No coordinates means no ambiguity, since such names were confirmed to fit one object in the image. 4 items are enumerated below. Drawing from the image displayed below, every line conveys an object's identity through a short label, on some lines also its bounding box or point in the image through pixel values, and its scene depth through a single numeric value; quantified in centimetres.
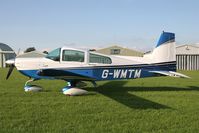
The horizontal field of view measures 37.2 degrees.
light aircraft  1173
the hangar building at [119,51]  6312
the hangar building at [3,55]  6559
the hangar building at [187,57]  5200
